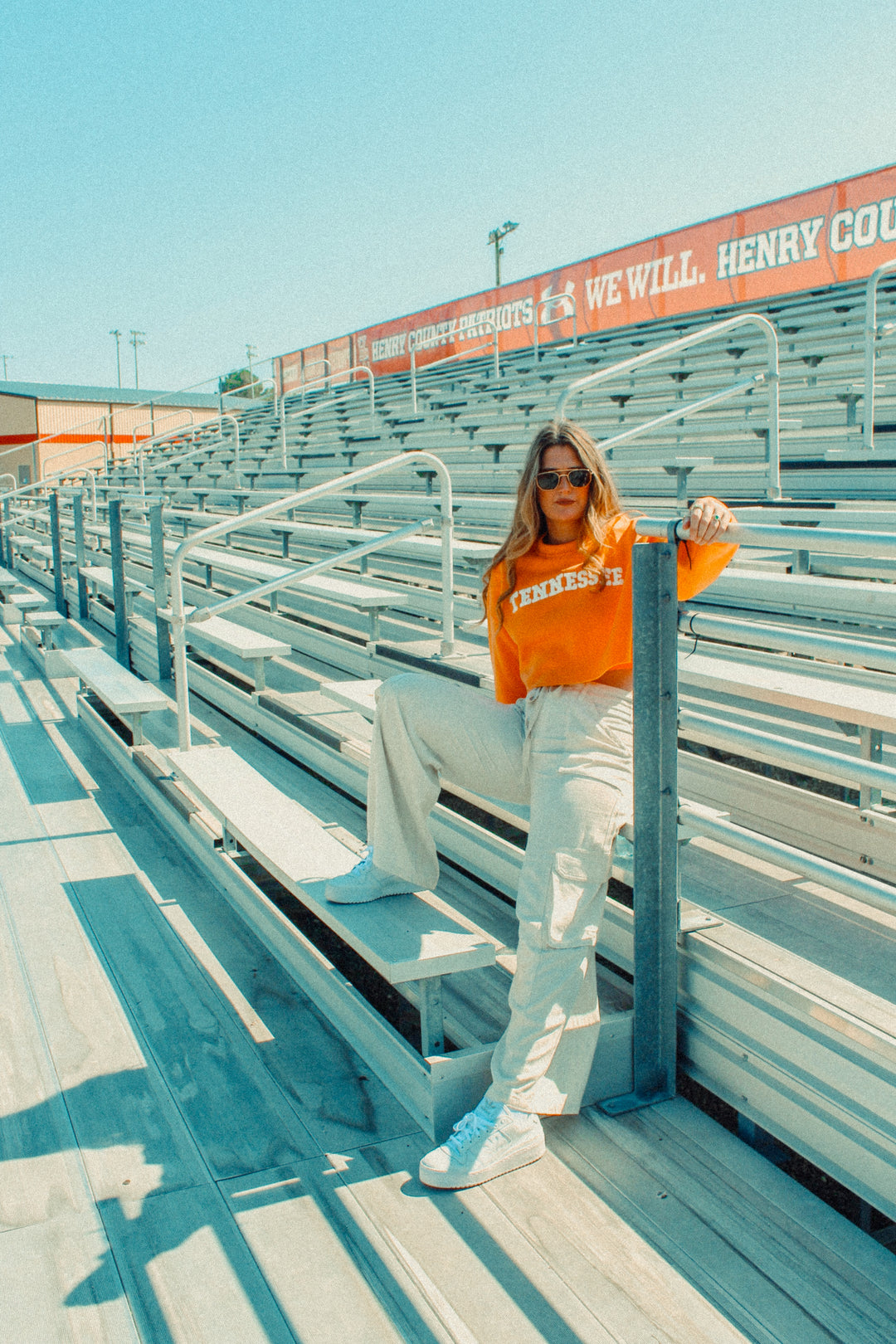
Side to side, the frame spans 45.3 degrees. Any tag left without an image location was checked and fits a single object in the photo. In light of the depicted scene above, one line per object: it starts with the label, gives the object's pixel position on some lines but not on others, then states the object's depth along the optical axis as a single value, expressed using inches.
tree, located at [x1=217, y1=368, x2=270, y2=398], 2412.6
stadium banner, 383.6
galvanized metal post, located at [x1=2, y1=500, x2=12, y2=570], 487.8
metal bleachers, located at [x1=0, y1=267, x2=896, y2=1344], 67.7
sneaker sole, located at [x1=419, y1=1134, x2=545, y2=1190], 71.6
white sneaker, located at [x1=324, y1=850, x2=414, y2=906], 89.1
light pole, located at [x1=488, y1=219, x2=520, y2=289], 1298.0
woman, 73.4
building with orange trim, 1186.0
